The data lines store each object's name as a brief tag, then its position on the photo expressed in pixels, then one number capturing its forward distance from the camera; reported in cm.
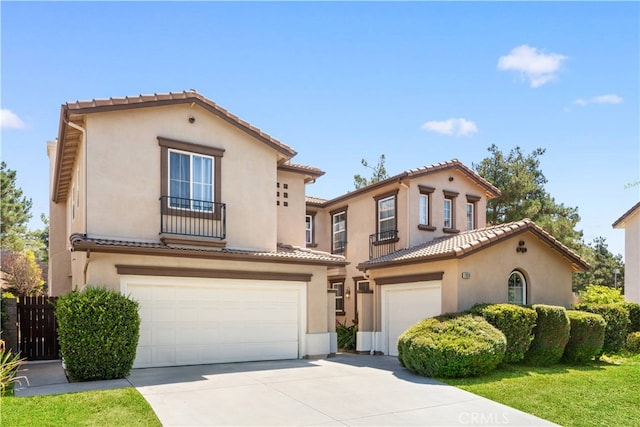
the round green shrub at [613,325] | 1559
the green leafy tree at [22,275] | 2615
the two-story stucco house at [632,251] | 2233
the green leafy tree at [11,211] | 3653
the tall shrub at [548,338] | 1369
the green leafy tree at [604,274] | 5212
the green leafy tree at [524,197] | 2912
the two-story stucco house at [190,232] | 1285
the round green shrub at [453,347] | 1169
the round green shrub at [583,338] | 1432
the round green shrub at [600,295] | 2219
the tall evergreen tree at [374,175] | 3734
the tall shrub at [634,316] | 1661
